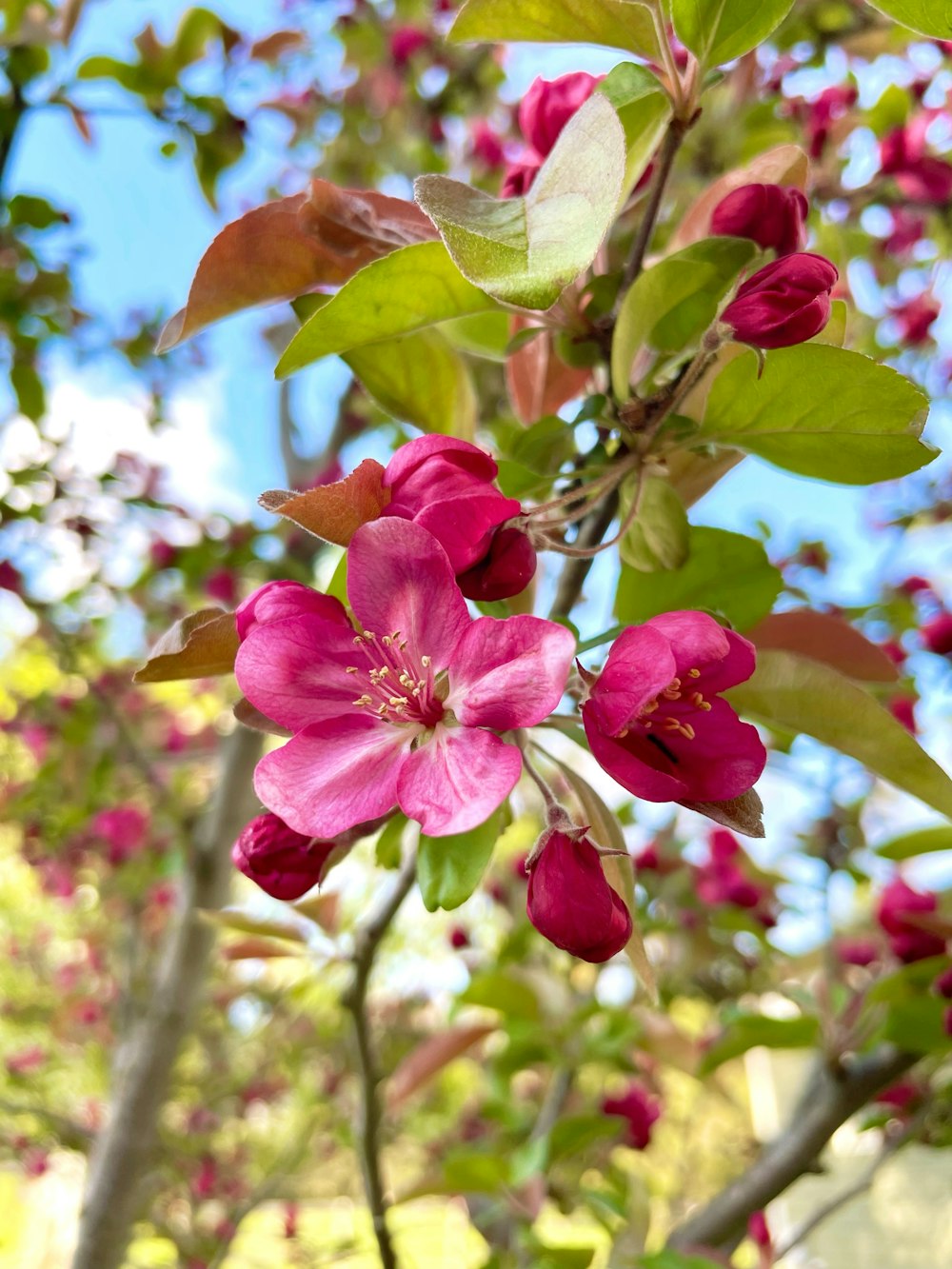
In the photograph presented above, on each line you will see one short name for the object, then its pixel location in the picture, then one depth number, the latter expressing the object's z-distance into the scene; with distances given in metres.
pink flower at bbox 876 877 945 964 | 0.30
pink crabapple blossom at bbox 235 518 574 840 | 0.11
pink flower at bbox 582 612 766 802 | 0.12
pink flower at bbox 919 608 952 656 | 0.37
